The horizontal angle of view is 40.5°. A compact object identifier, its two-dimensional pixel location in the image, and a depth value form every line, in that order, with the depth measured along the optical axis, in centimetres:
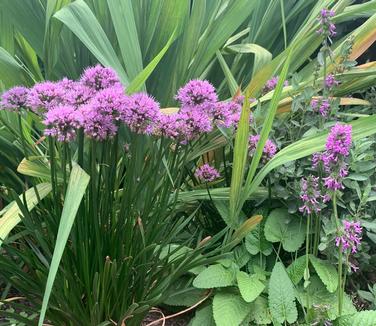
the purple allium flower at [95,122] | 90
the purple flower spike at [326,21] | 137
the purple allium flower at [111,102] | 92
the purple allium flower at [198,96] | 110
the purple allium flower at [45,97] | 98
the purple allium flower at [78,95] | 98
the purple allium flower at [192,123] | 104
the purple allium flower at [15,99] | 103
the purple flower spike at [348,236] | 107
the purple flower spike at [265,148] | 131
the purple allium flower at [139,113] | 95
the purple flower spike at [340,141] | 100
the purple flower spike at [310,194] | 109
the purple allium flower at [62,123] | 87
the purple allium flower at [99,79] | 105
